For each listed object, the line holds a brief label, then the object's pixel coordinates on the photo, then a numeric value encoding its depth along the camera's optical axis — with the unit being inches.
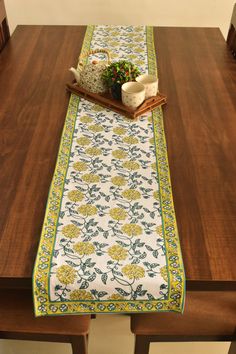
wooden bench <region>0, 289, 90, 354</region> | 44.8
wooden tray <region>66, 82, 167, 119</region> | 55.7
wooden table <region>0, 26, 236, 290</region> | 37.4
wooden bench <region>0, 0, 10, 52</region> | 76.5
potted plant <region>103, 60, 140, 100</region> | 56.6
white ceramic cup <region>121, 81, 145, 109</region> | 54.6
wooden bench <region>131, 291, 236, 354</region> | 45.6
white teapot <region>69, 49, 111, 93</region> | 58.6
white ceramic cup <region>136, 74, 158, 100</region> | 56.9
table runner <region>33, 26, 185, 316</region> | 35.4
